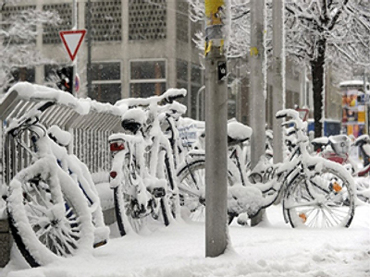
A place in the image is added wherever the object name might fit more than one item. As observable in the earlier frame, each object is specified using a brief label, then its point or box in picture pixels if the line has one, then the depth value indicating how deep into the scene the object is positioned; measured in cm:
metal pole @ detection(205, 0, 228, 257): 634
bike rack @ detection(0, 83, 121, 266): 590
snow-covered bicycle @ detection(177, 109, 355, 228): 861
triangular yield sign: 1500
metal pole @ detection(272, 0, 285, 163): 1118
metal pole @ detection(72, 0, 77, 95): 2373
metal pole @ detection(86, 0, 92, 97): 2601
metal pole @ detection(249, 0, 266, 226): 972
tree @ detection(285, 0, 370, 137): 1762
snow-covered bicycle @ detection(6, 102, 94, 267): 575
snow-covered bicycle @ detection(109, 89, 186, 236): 732
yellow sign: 629
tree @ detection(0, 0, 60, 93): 2619
